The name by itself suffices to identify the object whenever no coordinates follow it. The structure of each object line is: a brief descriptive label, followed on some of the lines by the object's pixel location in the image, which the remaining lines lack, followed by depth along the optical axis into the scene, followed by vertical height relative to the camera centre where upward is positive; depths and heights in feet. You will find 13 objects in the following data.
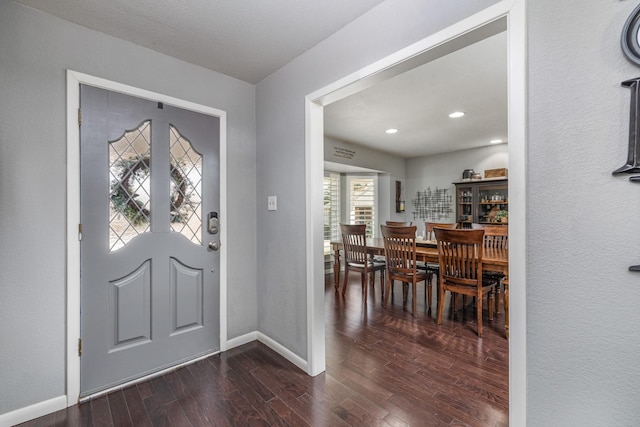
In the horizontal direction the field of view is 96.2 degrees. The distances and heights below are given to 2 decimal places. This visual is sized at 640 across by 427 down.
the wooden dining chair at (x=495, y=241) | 10.85 -1.13
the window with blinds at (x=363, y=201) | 19.57 +0.87
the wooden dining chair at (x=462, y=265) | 8.84 -1.67
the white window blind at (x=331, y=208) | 18.20 +0.37
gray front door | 6.13 -0.55
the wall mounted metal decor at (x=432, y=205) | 19.76 +0.67
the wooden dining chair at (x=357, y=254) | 12.30 -1.78
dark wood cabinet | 16.97 +0.78
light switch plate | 8.00 +0.30
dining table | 8.83 -1.48
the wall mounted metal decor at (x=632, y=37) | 3.04 +1.91
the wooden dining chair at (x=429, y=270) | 11.44 -2.41
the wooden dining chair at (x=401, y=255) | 10.46 -1.58
